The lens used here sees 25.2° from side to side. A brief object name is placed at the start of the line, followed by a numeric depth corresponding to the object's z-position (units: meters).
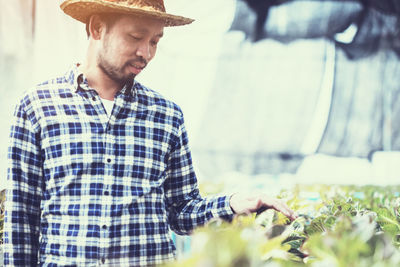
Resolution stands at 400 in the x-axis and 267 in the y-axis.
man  2.09
